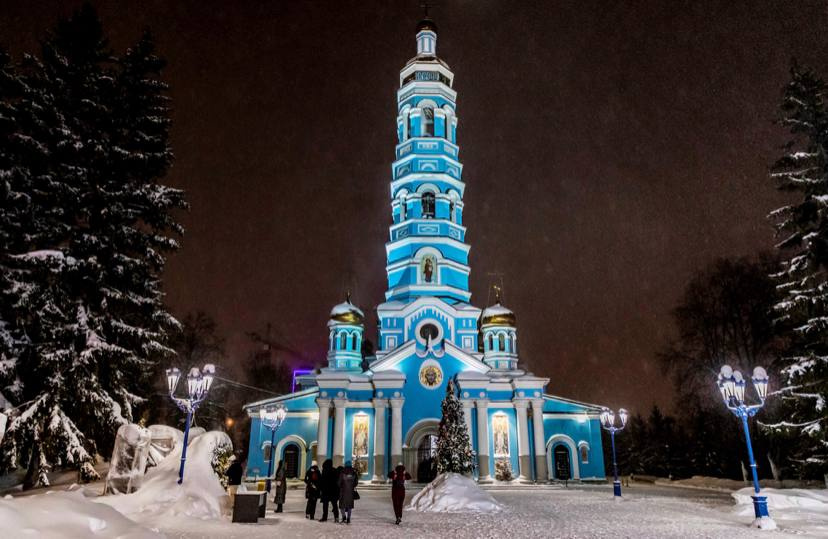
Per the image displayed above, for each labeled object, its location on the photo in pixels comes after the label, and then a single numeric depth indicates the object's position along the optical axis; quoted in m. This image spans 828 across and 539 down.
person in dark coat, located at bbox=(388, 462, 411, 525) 10.81
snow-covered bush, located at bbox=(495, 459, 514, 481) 26.33
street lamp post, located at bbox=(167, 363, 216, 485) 12.69
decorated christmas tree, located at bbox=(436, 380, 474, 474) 19.69
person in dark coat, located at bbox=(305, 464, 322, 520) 11.52
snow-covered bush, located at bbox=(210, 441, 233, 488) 12.24
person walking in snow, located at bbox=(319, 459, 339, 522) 11.24
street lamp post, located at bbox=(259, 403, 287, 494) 19.43
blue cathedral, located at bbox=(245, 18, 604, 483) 26.80
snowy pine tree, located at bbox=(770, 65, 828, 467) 14.08
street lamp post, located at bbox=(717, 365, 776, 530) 11.79
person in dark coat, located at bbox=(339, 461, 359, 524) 10.92
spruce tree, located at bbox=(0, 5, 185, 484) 13.22
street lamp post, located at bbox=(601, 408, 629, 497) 18.95
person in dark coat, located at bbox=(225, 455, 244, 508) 11.93
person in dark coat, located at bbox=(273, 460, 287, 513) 12.88
